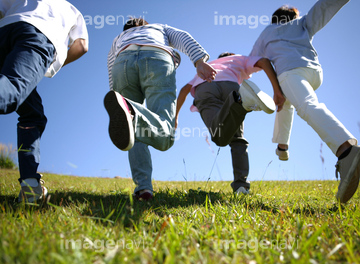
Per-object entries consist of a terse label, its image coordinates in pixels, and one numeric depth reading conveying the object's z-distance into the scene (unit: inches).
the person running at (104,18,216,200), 109.0
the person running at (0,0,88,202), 77.5
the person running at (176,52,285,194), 111.4
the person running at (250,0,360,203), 102.8
